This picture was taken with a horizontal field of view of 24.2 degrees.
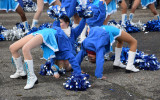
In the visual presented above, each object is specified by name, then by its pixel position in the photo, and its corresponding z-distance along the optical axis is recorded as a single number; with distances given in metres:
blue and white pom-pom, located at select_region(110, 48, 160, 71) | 5.78
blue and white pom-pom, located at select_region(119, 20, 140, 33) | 9.53
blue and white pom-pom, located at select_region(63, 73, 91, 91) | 4.73
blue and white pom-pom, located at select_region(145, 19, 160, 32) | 9.86
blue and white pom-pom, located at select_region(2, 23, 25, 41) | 8.66
